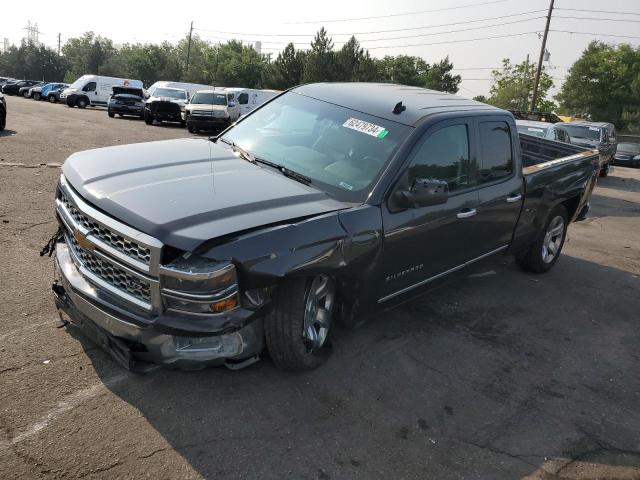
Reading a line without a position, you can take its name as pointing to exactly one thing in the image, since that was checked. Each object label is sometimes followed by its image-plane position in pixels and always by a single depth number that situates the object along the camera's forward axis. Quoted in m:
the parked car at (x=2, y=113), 14.05
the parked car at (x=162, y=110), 22.58
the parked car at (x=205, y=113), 20.25
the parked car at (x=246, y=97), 23.19
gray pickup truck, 2.83
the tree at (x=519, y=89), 68.90
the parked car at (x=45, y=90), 39.19
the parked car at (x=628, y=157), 25.94
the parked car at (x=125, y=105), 24.98
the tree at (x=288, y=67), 53.75
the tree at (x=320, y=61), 48.12
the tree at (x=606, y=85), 56.75
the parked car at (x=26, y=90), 42.08
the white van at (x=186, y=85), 34.32
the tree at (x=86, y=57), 96.50
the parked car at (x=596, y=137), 18.53
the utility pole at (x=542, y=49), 37.66
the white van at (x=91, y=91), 33.19
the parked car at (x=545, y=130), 14.75
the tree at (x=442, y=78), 65.00
